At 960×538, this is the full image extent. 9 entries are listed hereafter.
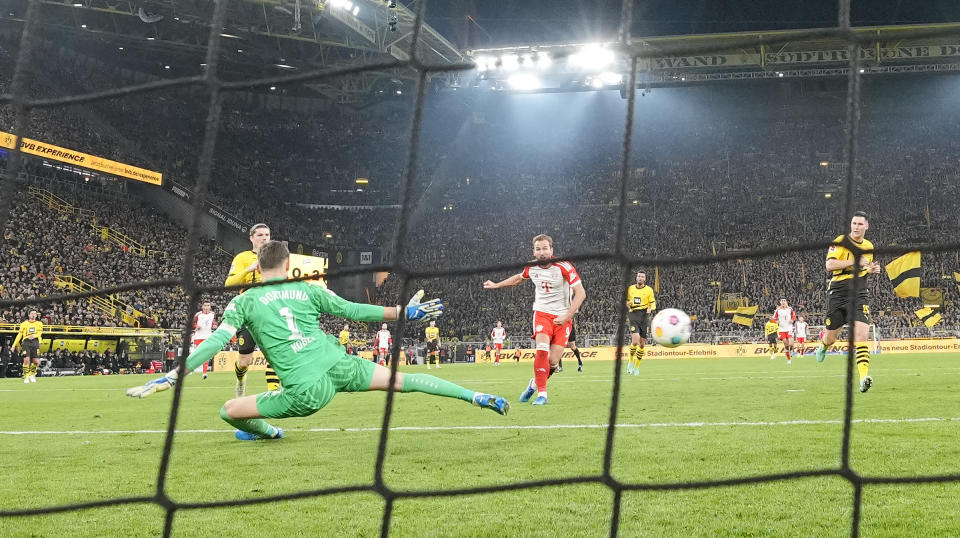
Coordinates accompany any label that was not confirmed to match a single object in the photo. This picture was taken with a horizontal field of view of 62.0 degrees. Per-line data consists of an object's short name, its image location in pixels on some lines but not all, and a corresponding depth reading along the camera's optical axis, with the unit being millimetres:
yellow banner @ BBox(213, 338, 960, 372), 22203
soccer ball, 7164
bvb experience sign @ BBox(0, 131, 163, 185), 20578
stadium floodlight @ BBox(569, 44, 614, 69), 24431
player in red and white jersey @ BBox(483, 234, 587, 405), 7402
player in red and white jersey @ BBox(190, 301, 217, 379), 13344
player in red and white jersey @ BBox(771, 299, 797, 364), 16891
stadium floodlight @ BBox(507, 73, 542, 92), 27000
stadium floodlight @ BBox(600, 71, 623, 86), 26062
